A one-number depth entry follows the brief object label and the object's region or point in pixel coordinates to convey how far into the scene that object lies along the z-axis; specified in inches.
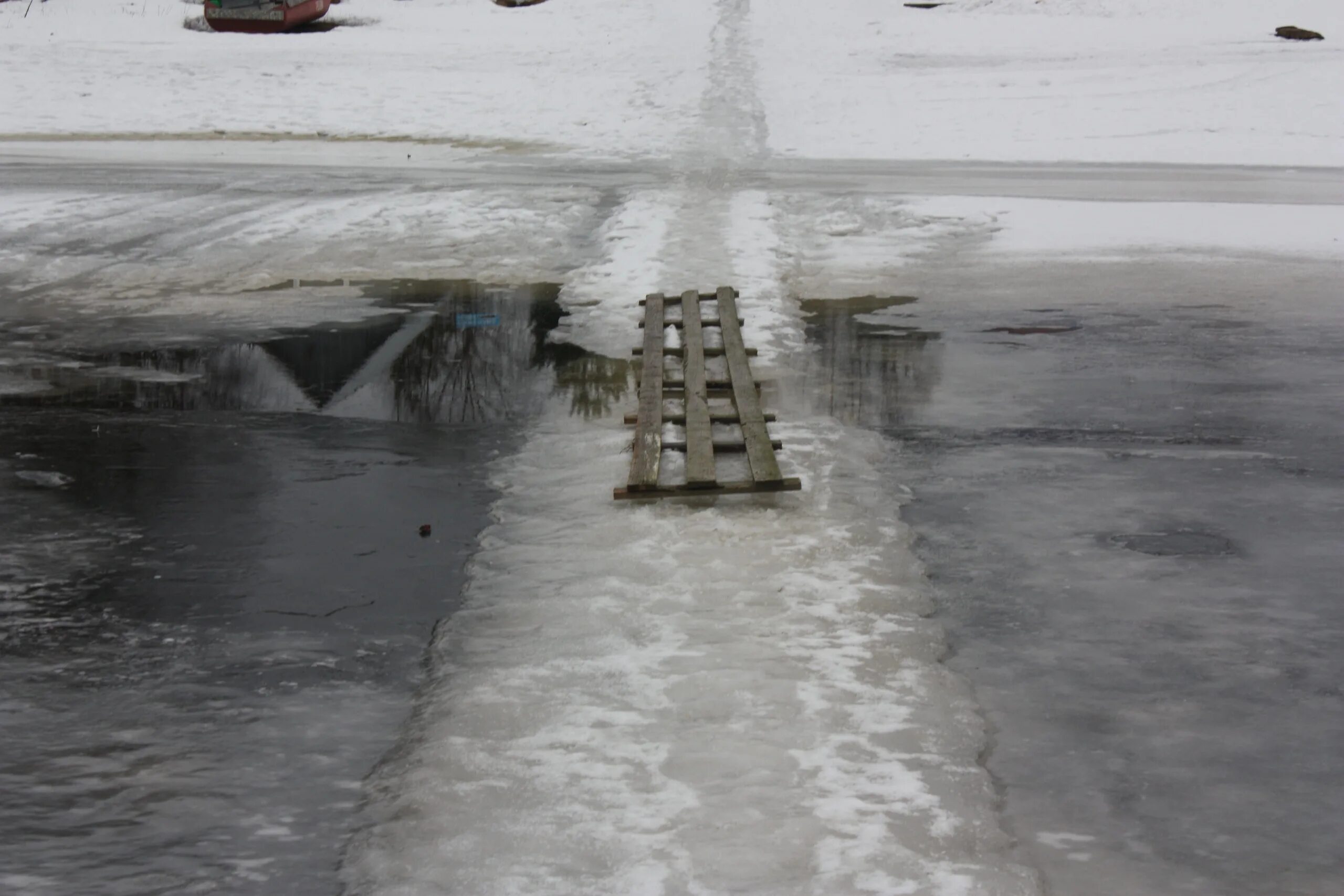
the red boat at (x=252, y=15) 1341.0
